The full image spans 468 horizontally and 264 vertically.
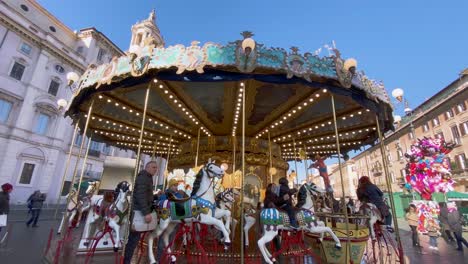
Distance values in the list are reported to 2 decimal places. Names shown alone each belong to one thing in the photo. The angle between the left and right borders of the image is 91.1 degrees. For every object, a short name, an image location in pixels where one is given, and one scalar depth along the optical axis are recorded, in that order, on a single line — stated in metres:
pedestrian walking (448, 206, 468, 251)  8.90
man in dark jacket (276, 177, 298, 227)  5.98
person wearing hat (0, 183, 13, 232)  6.73
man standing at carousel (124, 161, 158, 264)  4.58
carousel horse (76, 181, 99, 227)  8.80
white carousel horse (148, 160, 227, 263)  5.13
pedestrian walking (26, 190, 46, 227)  11.91
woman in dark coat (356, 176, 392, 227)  6.67
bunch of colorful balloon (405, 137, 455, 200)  10.75
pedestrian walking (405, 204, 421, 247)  9.42
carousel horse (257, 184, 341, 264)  5.34
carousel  5.82
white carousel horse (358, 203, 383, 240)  6.78
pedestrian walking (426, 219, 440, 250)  9.08
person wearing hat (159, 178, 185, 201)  5.27
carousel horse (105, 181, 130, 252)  6.12
